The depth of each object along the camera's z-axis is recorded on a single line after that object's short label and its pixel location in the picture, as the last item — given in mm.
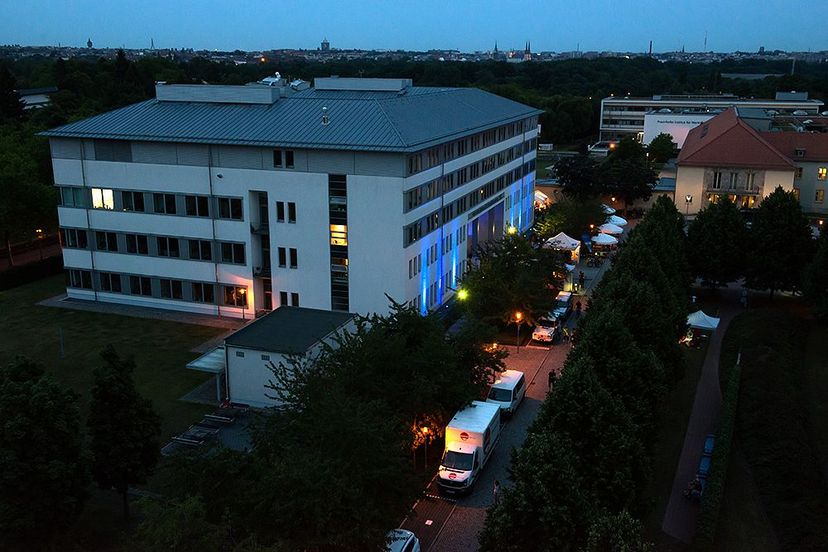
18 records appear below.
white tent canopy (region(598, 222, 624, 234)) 66000
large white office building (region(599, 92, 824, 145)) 125119
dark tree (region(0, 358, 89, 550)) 20469
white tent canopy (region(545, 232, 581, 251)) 58688
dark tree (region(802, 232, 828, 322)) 43188
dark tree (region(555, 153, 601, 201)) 77062
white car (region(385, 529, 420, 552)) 21938
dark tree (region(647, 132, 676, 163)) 105062
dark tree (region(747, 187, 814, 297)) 47656
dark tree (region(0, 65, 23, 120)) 89419
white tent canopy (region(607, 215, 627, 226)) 69438
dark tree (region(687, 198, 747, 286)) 48812
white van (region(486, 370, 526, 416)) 32969
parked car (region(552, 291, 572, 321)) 46188
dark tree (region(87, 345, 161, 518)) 23219
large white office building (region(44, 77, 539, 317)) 42344
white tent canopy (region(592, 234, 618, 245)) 62500
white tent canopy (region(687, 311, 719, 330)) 43562
